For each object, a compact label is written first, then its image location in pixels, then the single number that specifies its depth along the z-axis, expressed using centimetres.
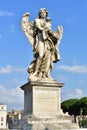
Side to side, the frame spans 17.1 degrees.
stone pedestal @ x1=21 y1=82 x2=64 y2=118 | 1282
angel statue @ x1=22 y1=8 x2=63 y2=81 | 1335
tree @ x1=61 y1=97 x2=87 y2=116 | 7581
